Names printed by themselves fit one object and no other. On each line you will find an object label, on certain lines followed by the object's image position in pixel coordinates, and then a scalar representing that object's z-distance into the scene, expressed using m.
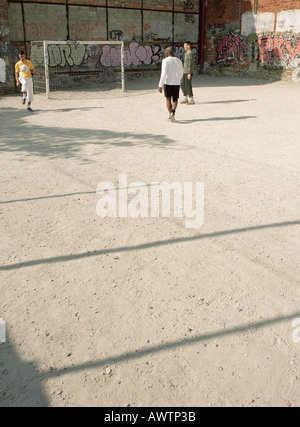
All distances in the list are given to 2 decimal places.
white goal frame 14.57
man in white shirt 9.82
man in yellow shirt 12.05
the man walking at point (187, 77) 12.05
